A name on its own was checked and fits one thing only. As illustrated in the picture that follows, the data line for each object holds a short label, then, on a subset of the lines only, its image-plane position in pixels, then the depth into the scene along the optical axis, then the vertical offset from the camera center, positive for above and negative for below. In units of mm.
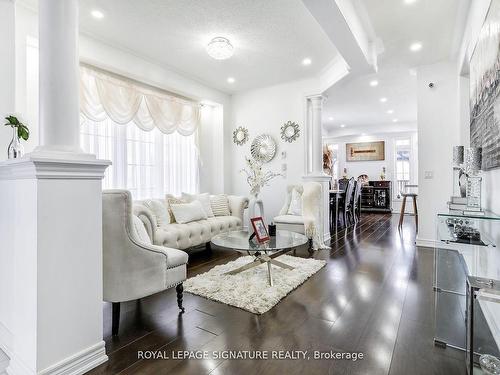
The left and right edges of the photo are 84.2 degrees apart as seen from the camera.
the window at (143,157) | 3957 +492
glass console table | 1717 -668
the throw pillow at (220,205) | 4902 -338
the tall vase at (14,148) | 2020 +283
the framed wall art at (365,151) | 9359 +1219
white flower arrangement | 3728 +93
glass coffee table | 2781 -612
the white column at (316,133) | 5070 +982
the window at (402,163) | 9016 +755
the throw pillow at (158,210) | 3865 -344
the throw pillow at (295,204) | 4738 -312
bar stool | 5932 -444
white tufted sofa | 2945 -592
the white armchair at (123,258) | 1979 -530
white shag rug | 2443 -1002
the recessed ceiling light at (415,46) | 3835 +1973
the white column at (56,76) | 1583 +642
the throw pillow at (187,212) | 4133 -392
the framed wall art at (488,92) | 1803 +712
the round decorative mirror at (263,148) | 5494 +766
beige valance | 3659 +1271
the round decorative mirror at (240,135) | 5786 +1072
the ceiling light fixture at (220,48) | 3434 +1734
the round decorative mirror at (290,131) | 5239 +1054
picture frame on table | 2941 -476
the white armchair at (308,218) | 4293 -517
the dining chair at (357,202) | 7094 -433
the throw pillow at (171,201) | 4234 -240
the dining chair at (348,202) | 6328 -368
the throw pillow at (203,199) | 4641 -217
